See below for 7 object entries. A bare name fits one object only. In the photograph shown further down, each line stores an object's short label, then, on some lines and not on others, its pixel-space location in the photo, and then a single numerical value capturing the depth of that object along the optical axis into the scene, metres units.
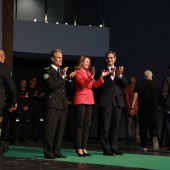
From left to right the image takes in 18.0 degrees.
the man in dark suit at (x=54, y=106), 8.05
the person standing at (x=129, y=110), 12.02
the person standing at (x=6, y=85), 8.09
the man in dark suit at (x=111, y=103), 8.88
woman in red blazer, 8.62
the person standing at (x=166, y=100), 10.05
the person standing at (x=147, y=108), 10.51
